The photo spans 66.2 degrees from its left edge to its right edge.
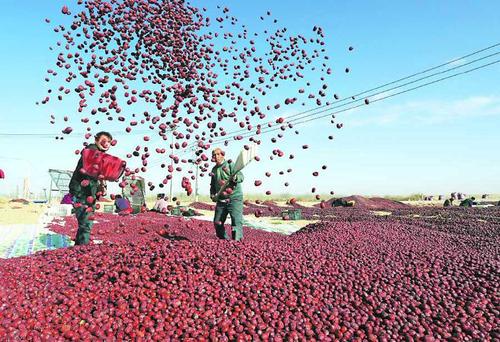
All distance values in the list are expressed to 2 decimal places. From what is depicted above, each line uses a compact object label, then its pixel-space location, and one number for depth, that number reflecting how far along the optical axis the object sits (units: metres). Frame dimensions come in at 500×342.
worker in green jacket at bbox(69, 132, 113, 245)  6.75
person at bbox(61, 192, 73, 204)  17.36
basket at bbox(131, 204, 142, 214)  17.97
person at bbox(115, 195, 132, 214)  15.88
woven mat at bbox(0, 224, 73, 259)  7.58
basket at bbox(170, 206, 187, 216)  16.84
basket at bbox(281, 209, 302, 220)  17.16
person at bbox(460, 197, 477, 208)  28.33
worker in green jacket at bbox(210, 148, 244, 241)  7.29
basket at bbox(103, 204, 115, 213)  18.11
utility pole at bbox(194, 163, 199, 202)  41.00
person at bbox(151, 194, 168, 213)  16.82
